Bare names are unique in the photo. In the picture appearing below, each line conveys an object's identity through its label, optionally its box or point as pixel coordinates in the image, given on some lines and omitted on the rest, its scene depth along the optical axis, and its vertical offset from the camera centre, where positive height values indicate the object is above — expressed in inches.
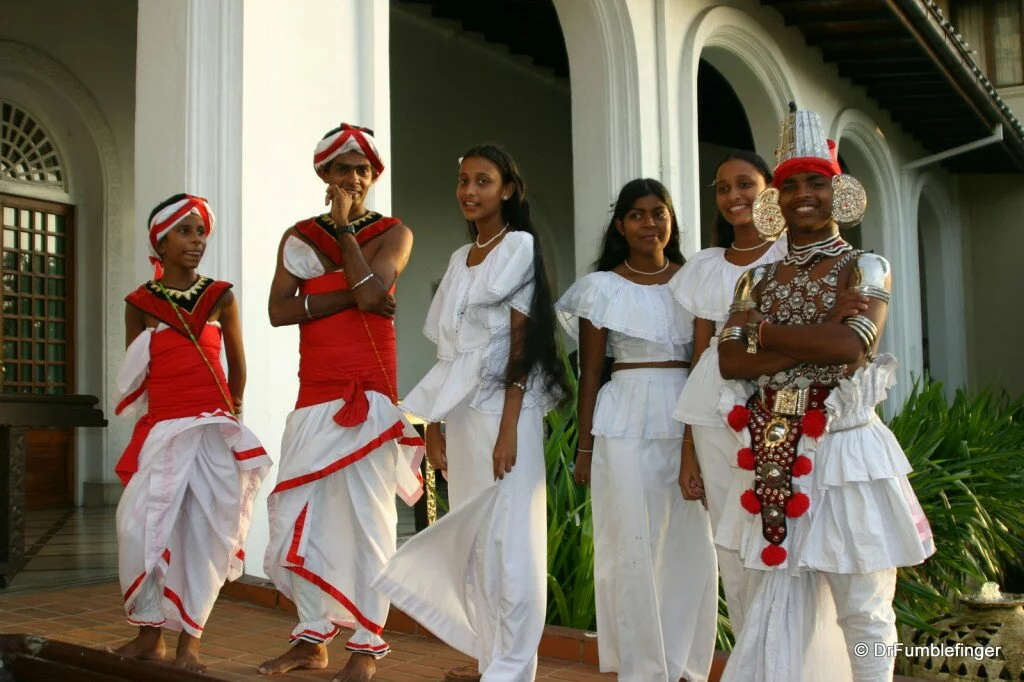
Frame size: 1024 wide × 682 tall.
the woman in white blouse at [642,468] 138.7 -11.2
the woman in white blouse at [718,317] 129.0 +7.4
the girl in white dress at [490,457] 135.6 -9.2
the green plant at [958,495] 235.6 -29.4
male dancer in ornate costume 111.3 -7.0
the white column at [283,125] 203.5 +48.7
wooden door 358.9 +21.9
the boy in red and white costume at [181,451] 148.4 -8.8
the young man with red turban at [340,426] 142.9 -5.4
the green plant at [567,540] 182.9 -27.2
